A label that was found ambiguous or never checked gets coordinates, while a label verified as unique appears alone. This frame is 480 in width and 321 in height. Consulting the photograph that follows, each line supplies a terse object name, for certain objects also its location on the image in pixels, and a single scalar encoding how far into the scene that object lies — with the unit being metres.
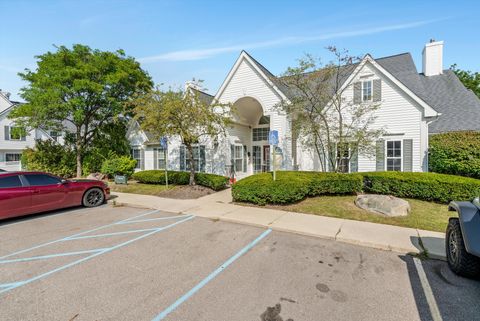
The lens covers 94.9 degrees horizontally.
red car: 6.75
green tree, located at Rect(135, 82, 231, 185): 10.28
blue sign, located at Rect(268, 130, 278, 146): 8.87
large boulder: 7.16
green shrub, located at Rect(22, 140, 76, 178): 17.16
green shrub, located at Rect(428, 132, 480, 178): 10.13
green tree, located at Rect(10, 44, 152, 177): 14.26
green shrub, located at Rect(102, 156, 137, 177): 15.62
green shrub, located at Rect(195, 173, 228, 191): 11.88
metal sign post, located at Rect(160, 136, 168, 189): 12.08
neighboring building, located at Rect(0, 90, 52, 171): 27.45
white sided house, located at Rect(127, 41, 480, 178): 12.07
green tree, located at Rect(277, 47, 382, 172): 10.84
